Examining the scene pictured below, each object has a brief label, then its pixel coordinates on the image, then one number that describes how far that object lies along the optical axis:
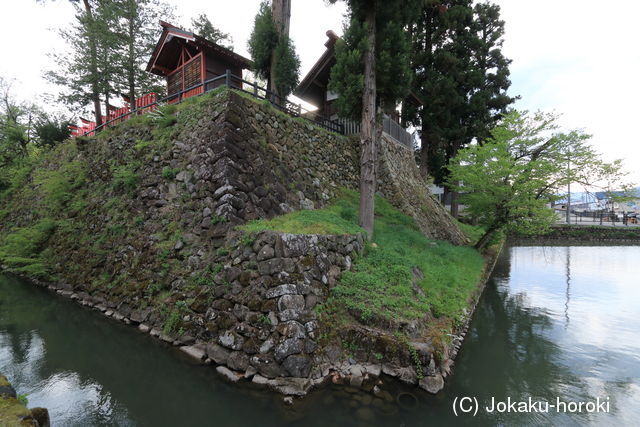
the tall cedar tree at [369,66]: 9.78
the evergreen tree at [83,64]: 16.16
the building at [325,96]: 16.38
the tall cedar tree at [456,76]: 20.70
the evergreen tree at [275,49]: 14.01
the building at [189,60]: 15.80
